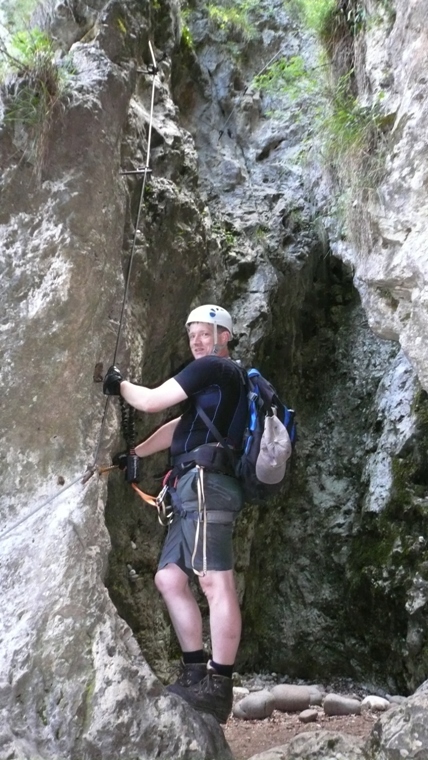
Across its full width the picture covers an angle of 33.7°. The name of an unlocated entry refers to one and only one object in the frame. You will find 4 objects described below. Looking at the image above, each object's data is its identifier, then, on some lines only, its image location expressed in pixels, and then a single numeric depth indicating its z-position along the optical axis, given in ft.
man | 13.32
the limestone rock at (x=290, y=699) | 18.66
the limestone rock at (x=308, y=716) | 17.60
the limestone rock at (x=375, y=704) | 19.27
